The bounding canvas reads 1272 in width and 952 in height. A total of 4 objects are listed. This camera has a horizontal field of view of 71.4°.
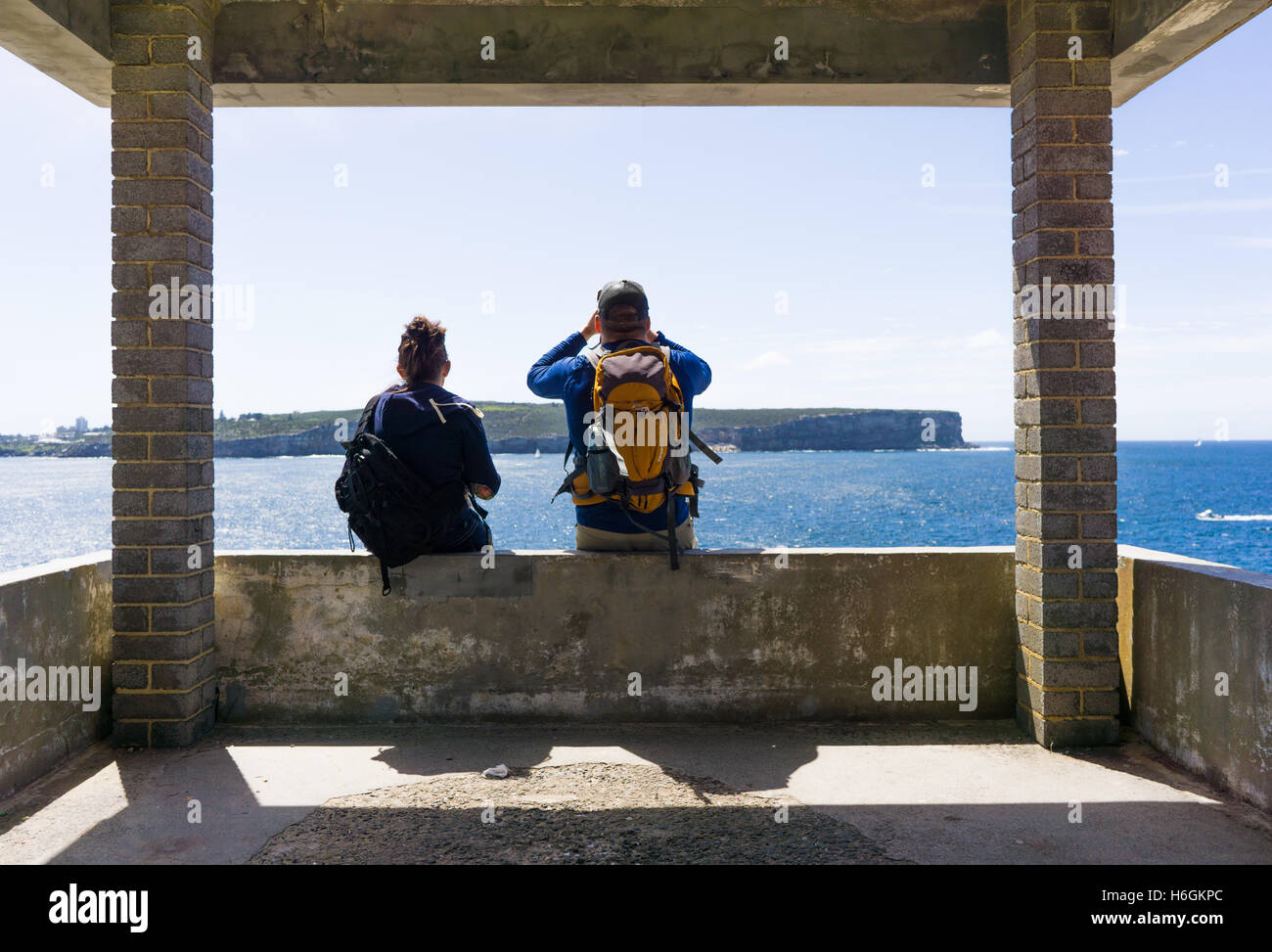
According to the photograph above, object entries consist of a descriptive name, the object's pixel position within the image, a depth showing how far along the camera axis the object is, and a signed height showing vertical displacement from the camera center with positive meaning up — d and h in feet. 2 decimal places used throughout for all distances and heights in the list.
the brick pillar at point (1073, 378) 13.37 +1.38
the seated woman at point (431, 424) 14.24 +0.83
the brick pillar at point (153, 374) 13.47 +1.59
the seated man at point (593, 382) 14.26 +1.42
